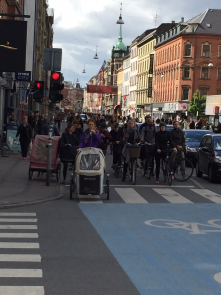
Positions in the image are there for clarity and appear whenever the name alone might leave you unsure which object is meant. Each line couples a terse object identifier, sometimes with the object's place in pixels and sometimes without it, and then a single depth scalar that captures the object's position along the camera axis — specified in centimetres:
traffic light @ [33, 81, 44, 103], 2741
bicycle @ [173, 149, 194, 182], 1812
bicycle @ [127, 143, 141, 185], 1659
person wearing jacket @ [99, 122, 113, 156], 1782
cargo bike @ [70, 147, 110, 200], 1314
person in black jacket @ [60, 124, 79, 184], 1592
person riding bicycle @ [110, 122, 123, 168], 1973
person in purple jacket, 1475
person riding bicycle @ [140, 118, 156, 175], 1916
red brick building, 8675
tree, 7931
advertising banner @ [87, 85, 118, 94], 10750
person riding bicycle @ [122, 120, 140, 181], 1803
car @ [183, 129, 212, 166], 2420
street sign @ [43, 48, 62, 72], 1587
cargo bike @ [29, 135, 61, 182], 1664
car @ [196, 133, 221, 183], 1820
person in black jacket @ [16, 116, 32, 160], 2420
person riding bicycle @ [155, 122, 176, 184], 1753
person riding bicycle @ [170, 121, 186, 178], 1814
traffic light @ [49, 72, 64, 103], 1555
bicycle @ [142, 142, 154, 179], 1893
